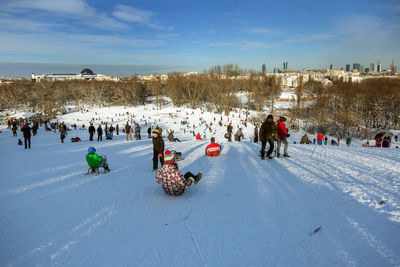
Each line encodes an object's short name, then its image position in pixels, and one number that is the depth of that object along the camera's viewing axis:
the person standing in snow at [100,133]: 16.63
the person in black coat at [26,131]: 12.28
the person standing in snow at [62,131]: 15.24
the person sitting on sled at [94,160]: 6.87
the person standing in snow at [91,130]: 16.38
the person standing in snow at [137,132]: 17.23
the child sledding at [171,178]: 4.66
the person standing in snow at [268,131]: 7.16
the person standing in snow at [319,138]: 15.39
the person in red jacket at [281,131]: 7.58
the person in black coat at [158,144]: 6.65
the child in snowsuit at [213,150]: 9.23
